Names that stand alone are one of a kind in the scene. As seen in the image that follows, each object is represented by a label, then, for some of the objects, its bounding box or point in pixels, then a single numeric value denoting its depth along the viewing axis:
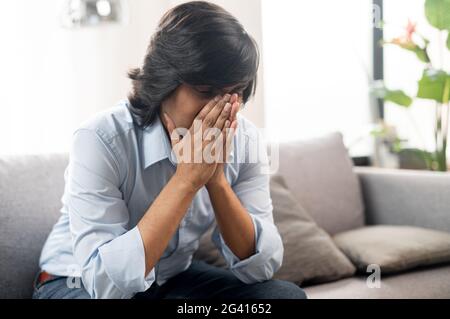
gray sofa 2.51
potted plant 3.49
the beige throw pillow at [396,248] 2.80
